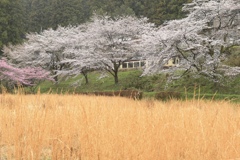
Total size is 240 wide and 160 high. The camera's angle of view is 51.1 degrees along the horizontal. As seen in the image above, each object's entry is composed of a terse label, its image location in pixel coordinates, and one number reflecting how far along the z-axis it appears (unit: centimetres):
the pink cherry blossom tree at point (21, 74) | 2155
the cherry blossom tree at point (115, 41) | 2177
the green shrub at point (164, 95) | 1315
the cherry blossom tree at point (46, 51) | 2581
